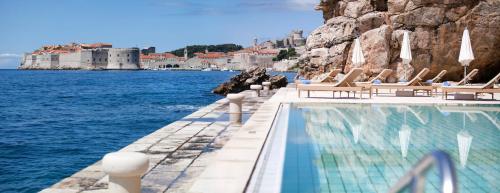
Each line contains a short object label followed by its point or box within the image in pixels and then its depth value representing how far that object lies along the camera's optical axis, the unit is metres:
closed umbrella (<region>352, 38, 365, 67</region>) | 17.94
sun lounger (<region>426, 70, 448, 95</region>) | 15.19
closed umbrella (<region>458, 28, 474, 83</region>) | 15.21
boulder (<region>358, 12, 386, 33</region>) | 21.80
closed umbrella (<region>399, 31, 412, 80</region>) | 16.73
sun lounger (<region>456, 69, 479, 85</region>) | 14.17
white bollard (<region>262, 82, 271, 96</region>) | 19.21
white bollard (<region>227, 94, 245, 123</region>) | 9.12
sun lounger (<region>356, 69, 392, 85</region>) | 17.38
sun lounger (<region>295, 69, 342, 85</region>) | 15.95
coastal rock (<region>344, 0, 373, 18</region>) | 22.69
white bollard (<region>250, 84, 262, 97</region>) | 15.37
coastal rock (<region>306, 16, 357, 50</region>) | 22.36
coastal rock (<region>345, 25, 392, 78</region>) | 20.64
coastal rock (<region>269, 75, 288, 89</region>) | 27.47
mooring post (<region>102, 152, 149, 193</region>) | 3.51
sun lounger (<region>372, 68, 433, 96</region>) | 14.87
